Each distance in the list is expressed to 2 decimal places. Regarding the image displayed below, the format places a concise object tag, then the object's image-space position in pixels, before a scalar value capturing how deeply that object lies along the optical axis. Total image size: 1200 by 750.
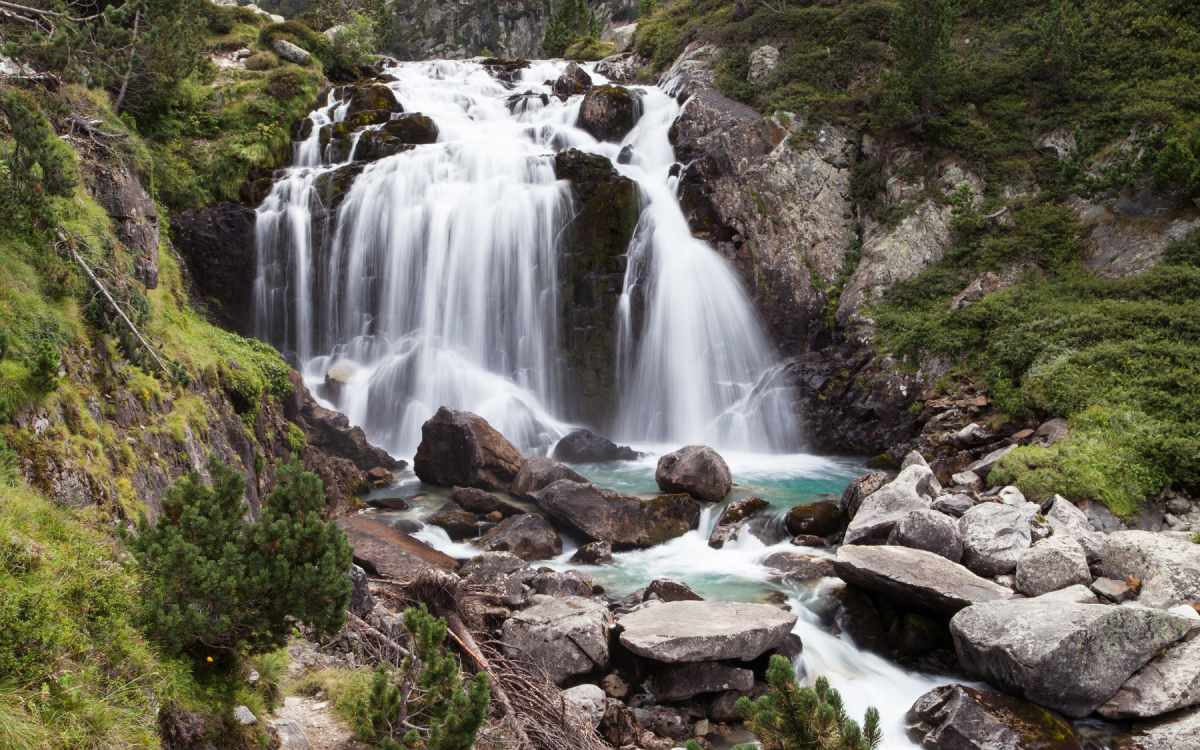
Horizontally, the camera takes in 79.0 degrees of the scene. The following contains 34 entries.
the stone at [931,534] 10.23
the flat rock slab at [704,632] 8.10
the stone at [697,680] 8.09
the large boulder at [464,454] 16.08
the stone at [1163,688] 7.22
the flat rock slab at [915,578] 8.95
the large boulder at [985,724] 7.13
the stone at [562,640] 8.25
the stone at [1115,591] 8.92
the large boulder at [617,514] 13.20
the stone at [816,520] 13.10
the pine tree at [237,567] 4.32
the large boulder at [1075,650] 7.38
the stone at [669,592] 10.44
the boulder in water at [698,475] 15.19
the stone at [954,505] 11.78
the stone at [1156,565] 8.72
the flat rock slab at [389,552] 9.85
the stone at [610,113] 29.11
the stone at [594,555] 12.50
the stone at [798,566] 11.23
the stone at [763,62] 28.92
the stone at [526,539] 12.66
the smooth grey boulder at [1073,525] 10.04
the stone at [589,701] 7.42
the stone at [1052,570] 9.31
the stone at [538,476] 15.12
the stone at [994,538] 9.94
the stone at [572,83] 33.62
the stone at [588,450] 19.03
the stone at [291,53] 31.39
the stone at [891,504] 10.95
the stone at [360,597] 7.02
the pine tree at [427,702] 4.40
